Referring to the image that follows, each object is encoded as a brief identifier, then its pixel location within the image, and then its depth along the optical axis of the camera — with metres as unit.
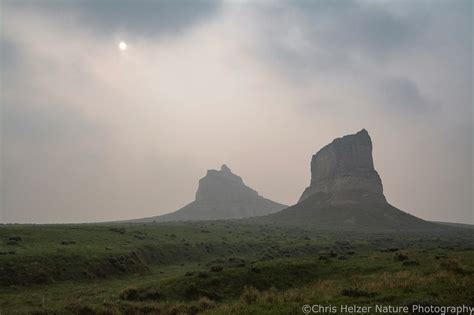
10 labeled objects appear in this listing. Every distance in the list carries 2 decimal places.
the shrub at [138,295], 25.11
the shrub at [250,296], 20.36
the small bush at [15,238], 44.47
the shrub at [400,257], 31.55
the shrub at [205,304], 21.48
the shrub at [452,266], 22.16
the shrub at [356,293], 18.42
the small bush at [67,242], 45.46
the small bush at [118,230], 60.59
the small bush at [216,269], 30.30
